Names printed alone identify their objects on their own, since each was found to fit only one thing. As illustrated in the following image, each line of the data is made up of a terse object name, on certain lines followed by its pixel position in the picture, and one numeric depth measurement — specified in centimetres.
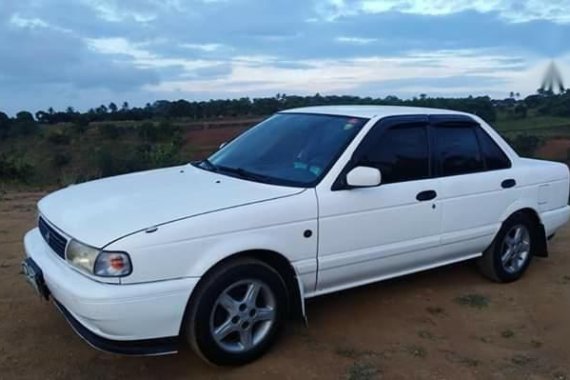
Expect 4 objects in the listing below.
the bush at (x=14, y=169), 1787
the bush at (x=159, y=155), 1652
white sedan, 338
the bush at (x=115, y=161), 1675
